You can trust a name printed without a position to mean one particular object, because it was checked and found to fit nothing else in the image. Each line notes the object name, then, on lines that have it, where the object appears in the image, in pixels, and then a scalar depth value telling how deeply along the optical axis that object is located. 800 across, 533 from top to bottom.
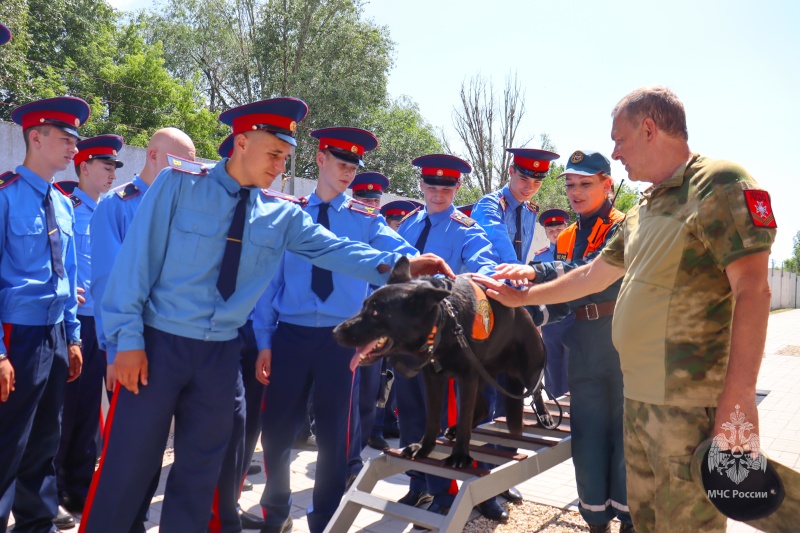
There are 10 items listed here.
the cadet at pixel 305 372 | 3.71
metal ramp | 2.98
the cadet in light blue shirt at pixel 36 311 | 3.50
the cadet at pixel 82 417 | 4.50
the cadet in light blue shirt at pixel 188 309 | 2.66
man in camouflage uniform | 2.03
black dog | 2.85
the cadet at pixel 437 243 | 4.30
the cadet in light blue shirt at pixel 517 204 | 5.05
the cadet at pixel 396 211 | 8.73
